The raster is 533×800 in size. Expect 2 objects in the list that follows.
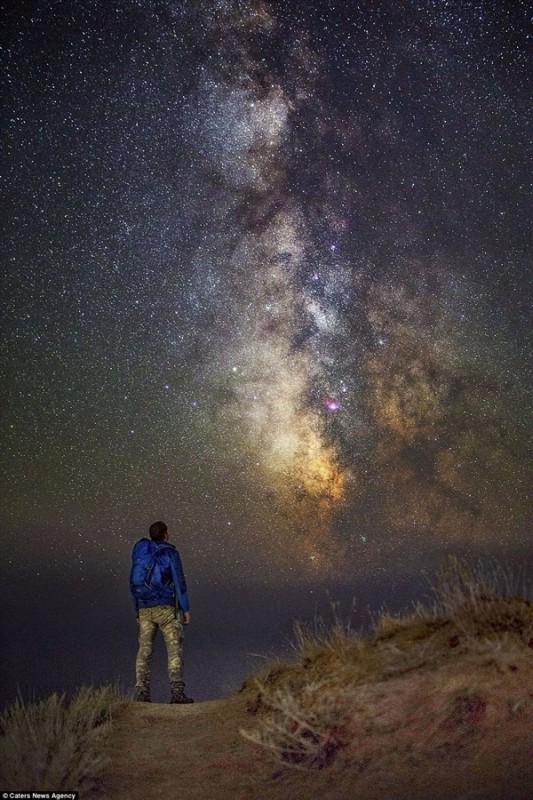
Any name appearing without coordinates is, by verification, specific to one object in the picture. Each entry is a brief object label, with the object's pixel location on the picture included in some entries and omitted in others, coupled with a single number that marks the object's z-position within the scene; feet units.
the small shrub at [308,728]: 16.88
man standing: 28.35
